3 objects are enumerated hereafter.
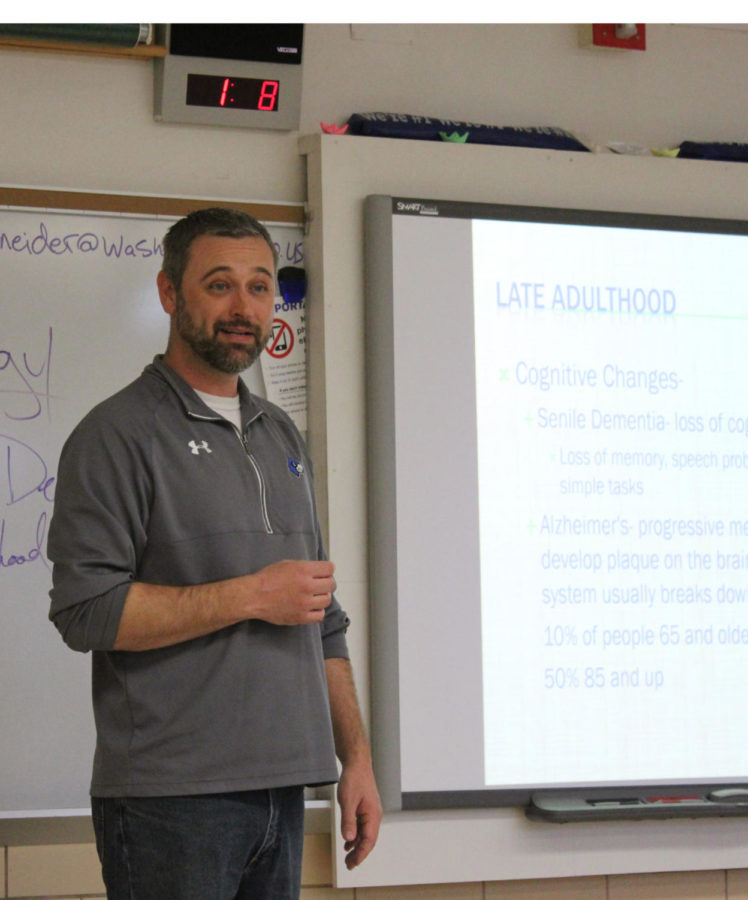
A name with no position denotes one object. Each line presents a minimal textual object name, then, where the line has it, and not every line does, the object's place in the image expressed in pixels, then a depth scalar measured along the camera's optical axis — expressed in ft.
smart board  15.99
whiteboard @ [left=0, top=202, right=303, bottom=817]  14.84
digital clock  15.83
